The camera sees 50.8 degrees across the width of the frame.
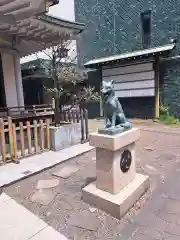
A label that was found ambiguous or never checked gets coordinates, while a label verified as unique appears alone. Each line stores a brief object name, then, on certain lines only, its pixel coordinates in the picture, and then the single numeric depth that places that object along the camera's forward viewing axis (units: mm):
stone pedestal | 2877
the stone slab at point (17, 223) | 2547
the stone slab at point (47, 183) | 3832
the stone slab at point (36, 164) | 4137
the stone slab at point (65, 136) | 5801
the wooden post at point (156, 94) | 11152
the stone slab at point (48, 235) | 2469
